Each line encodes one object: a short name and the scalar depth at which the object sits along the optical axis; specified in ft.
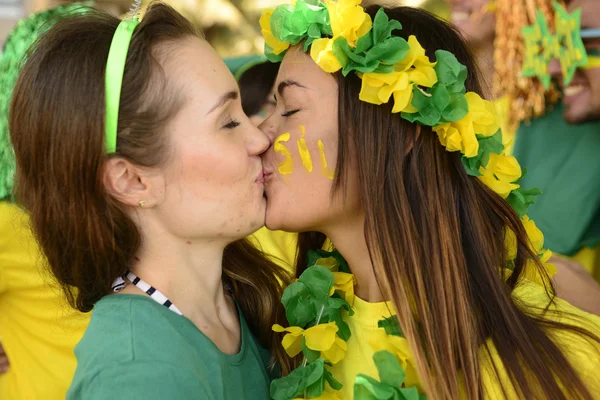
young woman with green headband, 5.45
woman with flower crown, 5.56
